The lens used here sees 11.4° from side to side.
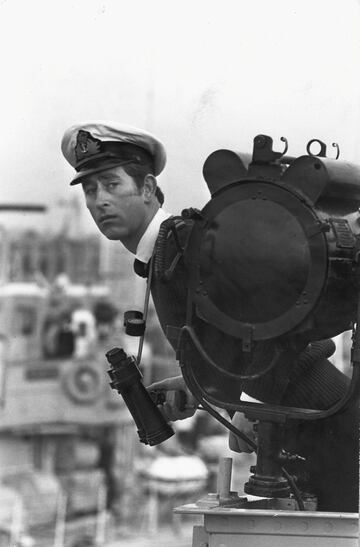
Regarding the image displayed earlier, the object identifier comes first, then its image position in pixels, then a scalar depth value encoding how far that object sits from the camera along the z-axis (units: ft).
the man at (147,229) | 15.18
